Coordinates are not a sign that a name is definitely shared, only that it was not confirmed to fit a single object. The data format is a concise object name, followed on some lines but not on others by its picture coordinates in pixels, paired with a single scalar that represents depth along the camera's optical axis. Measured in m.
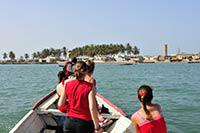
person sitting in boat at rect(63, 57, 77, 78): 7.83
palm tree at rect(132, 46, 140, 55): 142.50
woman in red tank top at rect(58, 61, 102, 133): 4.44
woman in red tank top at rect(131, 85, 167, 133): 3.86
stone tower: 164.25
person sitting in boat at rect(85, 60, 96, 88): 5.42
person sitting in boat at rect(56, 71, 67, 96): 6.52
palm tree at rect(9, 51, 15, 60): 174.77
